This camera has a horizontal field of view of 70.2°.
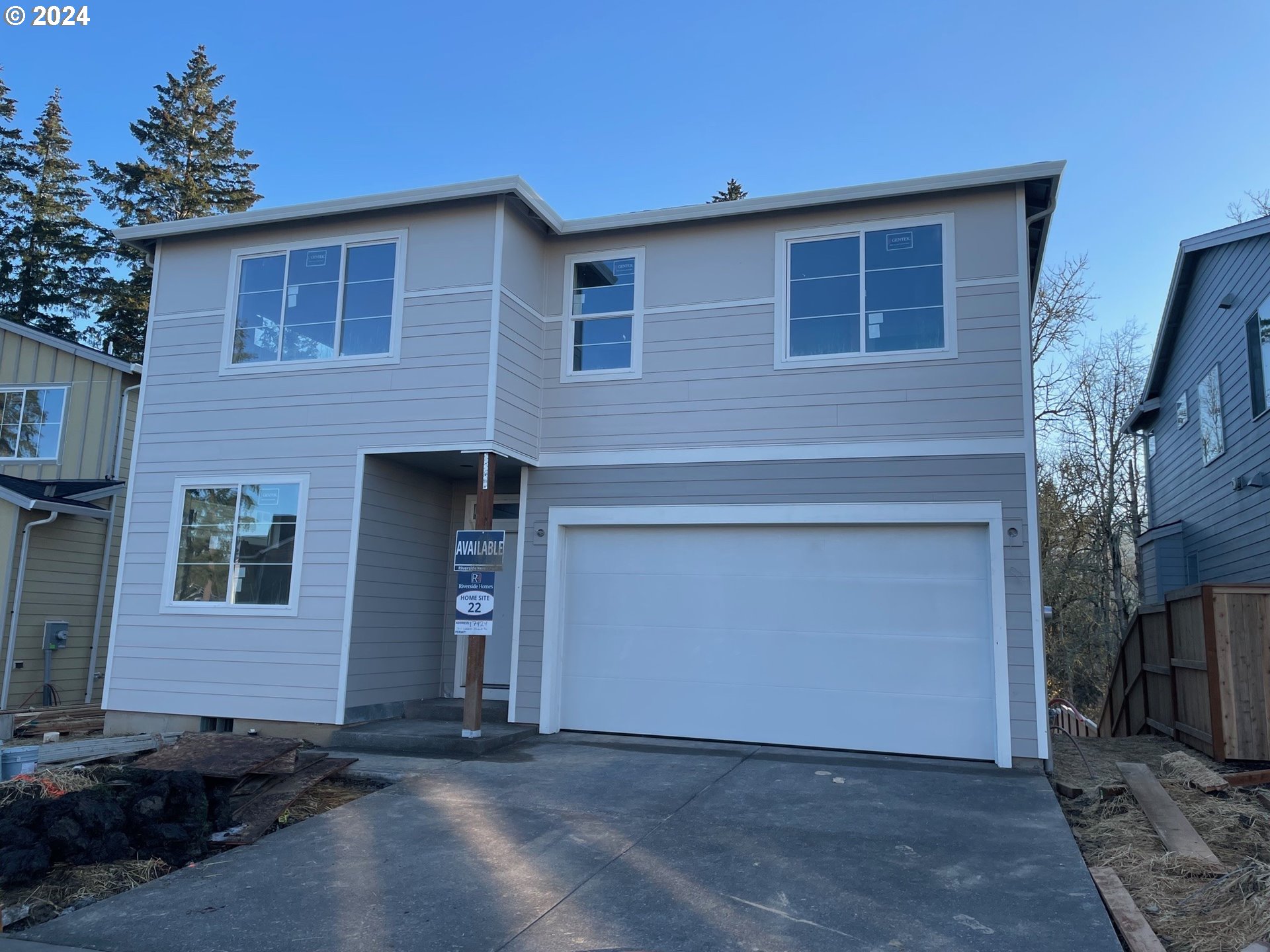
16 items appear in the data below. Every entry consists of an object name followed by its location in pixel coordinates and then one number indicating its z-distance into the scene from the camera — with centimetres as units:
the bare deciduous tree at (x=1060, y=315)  2019
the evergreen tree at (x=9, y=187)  2464
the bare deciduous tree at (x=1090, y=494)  2125
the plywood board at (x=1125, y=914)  387
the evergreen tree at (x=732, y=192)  2518
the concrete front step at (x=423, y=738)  801
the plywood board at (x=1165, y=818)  491
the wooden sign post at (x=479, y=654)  823
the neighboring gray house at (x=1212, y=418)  1053
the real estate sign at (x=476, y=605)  833
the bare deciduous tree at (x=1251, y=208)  1978
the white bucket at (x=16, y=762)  607
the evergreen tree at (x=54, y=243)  2488
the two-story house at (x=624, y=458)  822
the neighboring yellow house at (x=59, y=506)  1168
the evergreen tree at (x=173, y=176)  2547
